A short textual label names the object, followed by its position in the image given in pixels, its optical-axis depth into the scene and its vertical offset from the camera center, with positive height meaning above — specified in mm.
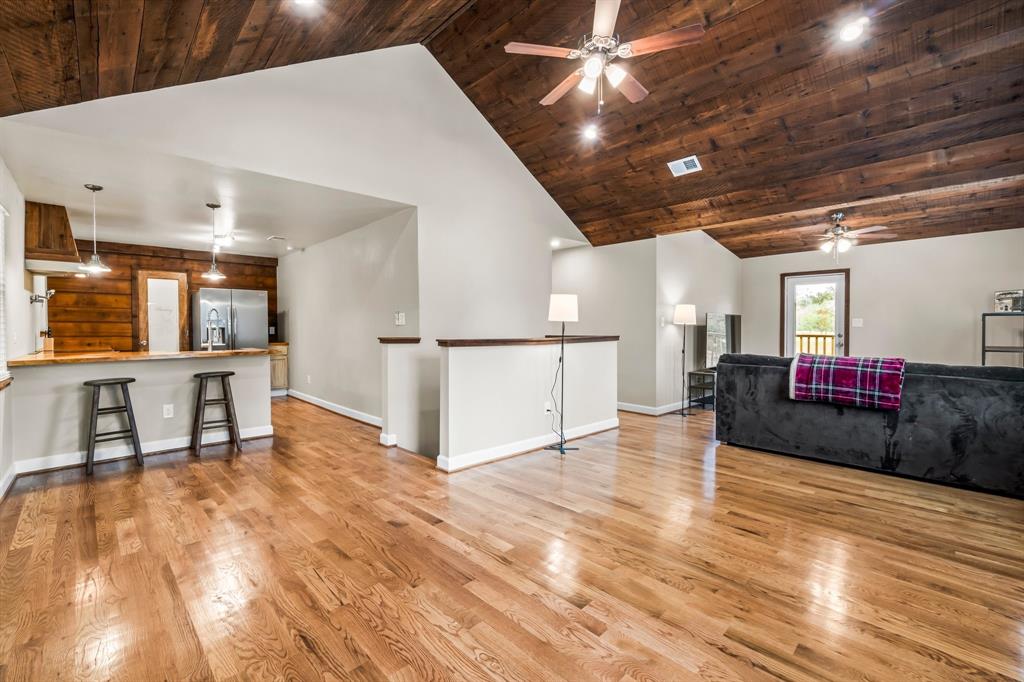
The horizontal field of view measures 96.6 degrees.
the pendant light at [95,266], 4464 +654
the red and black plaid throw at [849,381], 3619 -405
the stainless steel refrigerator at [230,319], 7089 +217
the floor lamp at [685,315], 6008 +225
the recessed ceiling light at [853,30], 3107 +2089
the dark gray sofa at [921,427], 3244 -769
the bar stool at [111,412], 3732 -727
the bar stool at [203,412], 4328 -774
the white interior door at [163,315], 7000 +275
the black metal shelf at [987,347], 5877 -206
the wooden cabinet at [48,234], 4398 +965
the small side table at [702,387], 6562 -787
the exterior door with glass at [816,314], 7527 +297
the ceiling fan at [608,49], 2506 +1660
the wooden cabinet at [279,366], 7562 -567
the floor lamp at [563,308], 4094 +217
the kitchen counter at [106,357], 3613 -217
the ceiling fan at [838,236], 5503 +1173
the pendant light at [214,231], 4711 +1304
